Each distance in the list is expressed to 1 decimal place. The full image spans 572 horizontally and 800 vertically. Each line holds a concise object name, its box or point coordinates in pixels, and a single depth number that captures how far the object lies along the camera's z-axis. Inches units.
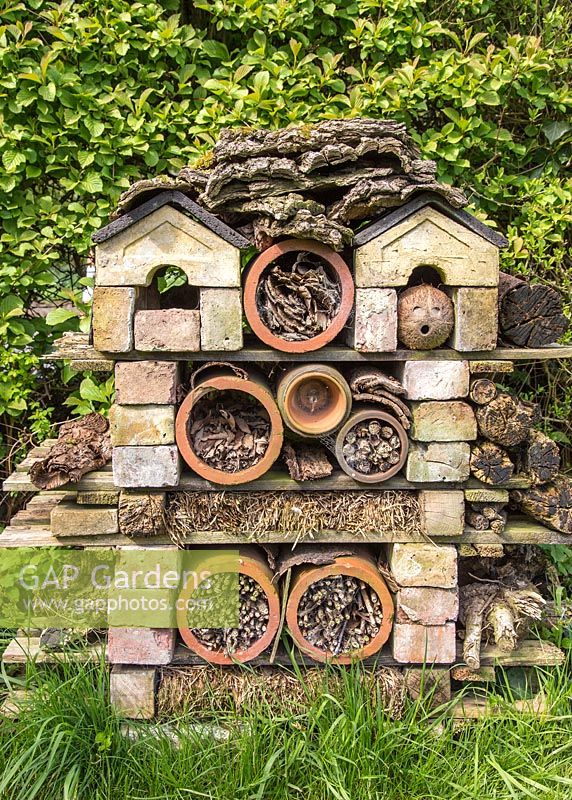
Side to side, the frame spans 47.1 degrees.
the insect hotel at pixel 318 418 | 94.7
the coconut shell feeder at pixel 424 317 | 96.3
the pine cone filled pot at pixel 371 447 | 98.6
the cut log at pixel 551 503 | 105.7
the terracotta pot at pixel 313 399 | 96.5
